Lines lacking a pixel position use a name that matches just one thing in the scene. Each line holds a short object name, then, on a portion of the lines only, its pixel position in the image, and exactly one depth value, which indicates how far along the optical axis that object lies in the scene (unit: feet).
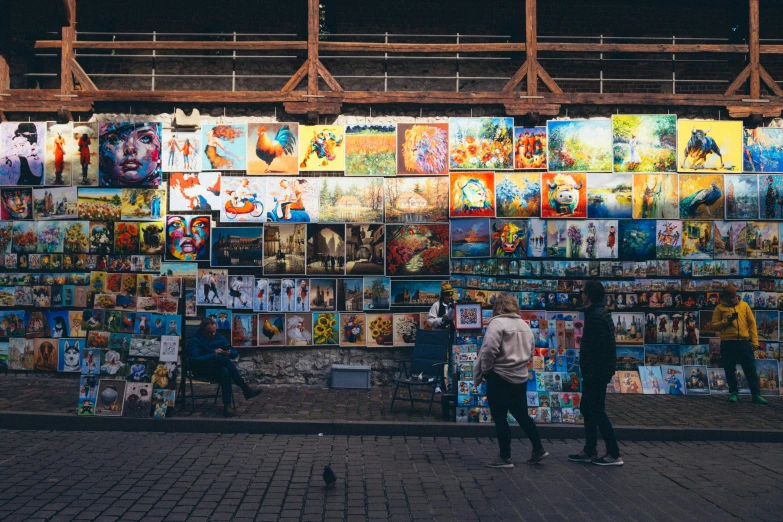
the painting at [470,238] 37.40
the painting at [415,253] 37.32
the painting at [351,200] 37.42
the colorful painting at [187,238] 37.27
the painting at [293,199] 37.32
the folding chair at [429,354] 32.48
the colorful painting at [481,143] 37.47
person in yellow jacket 34.35
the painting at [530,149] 37.55
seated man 30.50
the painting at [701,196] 37.68
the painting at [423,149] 37.47
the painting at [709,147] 37.68
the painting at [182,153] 37.45
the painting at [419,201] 37.47
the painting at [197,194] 37.29
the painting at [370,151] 37.50
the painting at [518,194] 37.50
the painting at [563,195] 37.52
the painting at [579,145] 37.55
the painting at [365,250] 37.37
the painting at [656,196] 37.55
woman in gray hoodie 22.86
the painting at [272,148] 37.37
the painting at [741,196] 37.76
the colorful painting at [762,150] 37.86
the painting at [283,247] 37.27
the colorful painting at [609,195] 37.55
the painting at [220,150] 37.40
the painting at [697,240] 37.70
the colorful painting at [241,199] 37.24
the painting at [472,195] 37.42
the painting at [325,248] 37.37
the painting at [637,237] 37.58
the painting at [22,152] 37.88
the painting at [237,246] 37.19
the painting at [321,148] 37.47
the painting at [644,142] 37.65
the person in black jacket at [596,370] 23.30
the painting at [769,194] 37.83
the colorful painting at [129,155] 37.37
